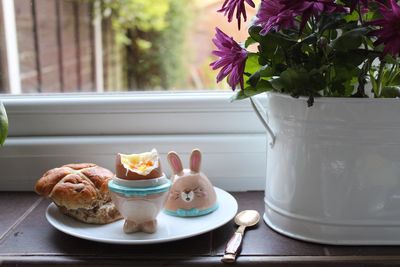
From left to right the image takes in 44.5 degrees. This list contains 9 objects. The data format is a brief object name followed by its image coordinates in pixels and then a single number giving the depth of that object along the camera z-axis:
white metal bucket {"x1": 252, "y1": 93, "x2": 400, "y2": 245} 0.66
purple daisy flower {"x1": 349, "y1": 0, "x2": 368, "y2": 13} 0.60
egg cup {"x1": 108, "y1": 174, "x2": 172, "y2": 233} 0.70
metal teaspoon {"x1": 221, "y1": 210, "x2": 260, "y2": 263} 0.68
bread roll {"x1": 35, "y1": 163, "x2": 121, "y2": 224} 0.74
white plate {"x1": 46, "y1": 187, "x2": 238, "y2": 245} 0.70
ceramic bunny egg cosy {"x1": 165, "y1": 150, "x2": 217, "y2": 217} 0.79
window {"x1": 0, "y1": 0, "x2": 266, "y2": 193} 0.95
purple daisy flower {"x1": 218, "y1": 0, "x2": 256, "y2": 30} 0.66
